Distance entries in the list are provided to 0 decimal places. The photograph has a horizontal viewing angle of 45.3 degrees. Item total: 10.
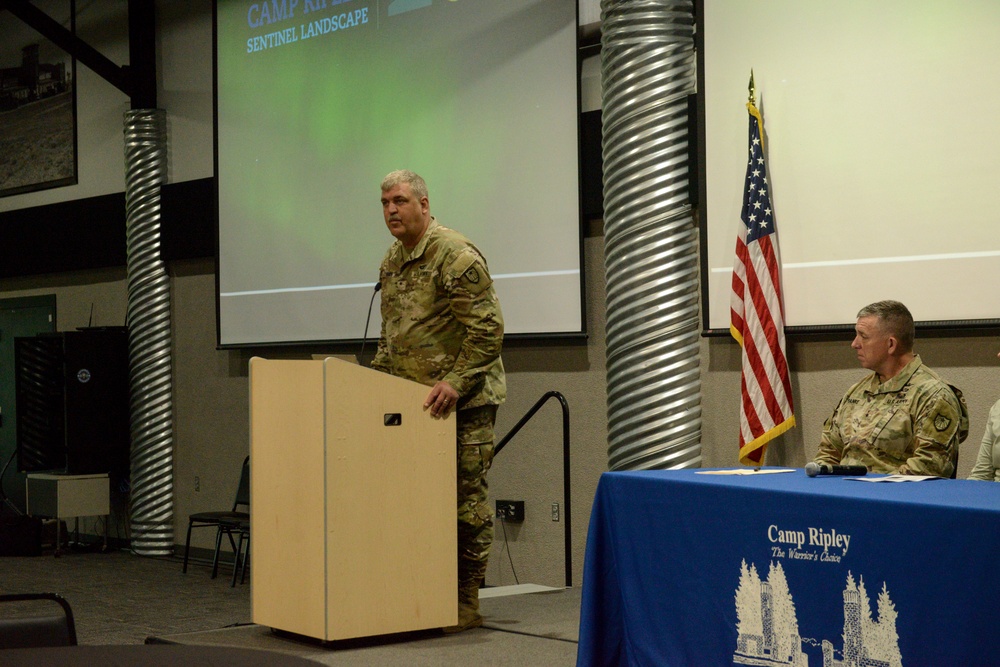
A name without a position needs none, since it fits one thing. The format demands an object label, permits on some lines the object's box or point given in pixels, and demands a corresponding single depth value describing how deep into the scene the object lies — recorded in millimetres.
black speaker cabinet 8422
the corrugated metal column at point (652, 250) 5188
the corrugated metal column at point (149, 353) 8336
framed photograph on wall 9570
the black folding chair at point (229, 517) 6893
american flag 4969
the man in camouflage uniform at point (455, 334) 4230
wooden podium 4027
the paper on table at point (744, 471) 3477
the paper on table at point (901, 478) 3070
